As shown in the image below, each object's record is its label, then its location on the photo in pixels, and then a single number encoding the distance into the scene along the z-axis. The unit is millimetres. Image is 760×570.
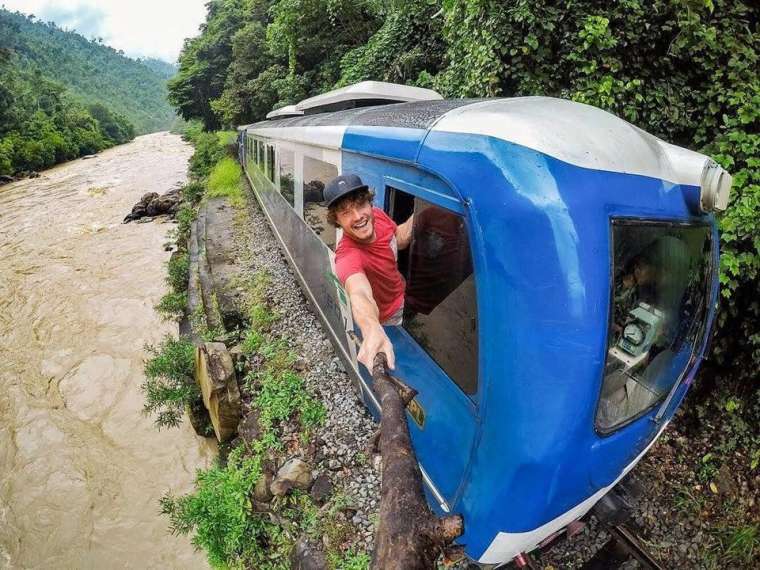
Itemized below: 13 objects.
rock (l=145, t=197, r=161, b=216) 15523
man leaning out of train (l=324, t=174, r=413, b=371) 1810
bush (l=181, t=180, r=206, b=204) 14604
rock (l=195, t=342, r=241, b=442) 4324
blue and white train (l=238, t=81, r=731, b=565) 1548
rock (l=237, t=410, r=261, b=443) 4053
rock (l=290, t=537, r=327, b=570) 2854
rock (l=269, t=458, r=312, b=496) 3307
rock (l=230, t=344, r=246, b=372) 4840
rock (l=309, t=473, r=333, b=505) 3223
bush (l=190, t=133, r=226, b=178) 20136
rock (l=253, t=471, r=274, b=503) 3445
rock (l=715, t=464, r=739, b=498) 3250
